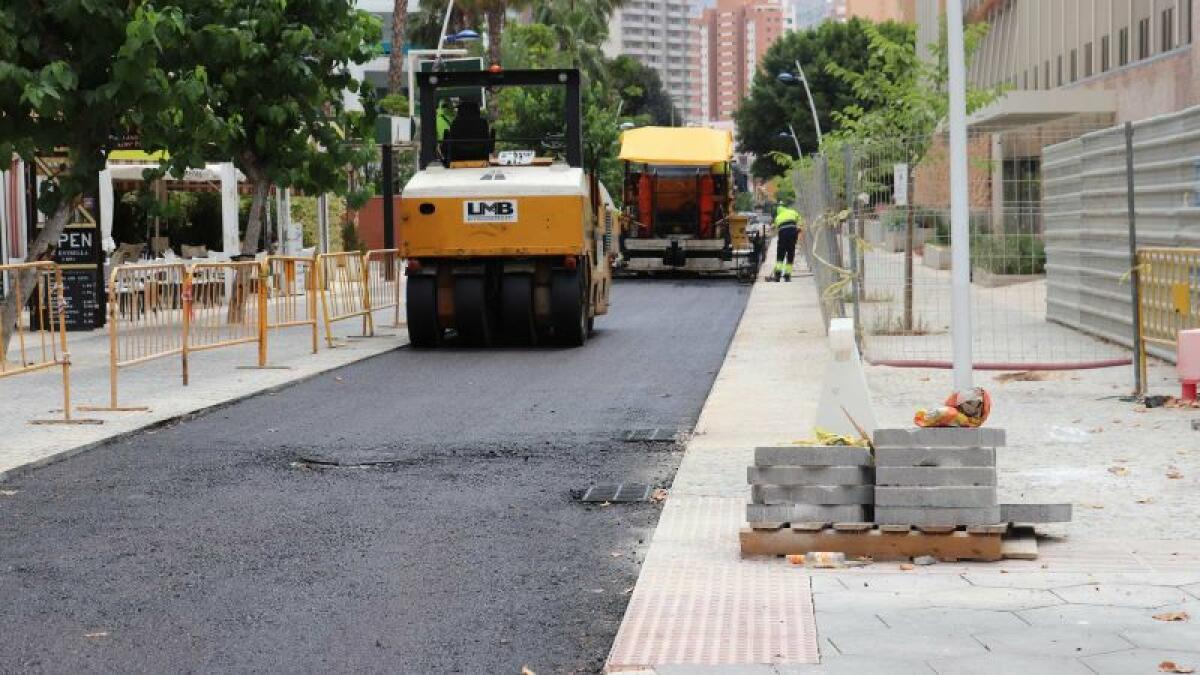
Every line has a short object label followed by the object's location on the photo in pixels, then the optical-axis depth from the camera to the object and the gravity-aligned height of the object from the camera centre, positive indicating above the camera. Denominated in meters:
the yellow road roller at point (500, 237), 20.59 +0.14
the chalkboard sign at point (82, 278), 24.45 -0.25
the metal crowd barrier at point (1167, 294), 13.67 -0.46
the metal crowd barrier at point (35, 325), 13.39 -0.49
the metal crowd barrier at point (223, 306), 17.23 -0.49
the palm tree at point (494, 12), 55.59 +7.38
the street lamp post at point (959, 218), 11.41 +0.13
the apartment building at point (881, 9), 84.25 +16.39
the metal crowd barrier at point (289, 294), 19.73 -0.45
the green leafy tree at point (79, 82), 17.22 +1.70
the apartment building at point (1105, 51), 32.84 +4.07
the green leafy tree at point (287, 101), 23.62 +2.10
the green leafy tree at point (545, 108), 57.72 +4.60
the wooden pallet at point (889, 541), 7.70 -1.28
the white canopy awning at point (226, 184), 29.98 +1.19
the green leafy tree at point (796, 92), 97.50 +8.28
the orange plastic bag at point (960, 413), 8.00 -0.77
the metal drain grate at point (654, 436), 12.33 -1.30
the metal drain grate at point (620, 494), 9.85 -1.35
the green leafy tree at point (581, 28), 72.88 +9.10
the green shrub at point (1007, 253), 18.33 -0.16
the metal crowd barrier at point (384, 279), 24.17 -0.36
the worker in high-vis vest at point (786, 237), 38.00 +0.13
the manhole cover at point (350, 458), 11.45 -1.31
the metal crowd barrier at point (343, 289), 21.78 -0.44
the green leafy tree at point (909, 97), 21.08 +1.91
